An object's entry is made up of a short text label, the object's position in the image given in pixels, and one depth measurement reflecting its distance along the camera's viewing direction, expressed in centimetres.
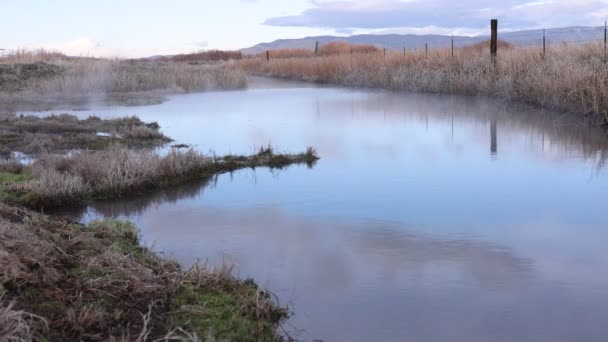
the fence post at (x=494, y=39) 1817
